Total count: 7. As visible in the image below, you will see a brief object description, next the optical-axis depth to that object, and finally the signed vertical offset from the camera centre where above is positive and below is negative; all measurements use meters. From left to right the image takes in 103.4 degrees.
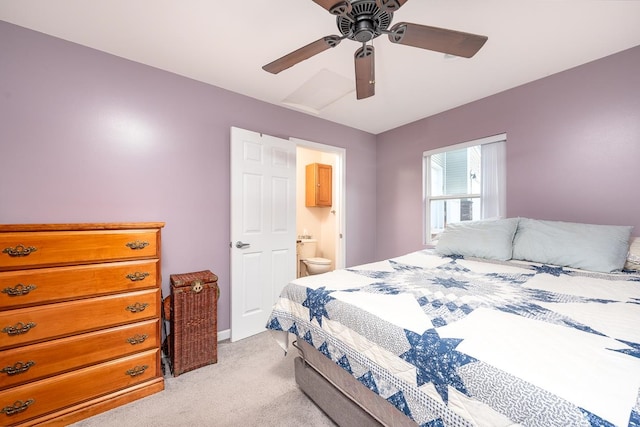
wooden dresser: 1.39 -0.64
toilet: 3.98 -0.75
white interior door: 2.56 -0.13
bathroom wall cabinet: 4.54 +0.53
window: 2.81 +0.37
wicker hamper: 1.98 -0.88
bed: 0.67 -0.43
